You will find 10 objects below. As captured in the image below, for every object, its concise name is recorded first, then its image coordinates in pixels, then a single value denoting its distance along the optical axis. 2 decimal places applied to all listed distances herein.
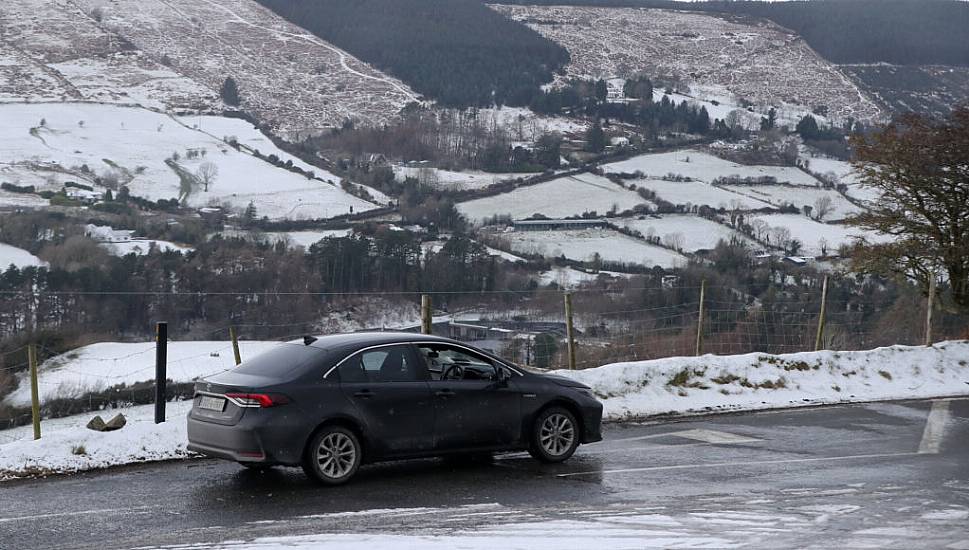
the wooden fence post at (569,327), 18.23
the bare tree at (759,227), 83.31
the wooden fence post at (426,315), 16.27
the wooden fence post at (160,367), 13.17
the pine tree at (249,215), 85.62
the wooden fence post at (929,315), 23.17
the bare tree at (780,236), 78.76
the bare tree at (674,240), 77.90
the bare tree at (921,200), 24.09
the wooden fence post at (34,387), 13.45
